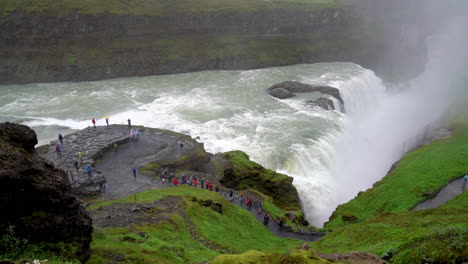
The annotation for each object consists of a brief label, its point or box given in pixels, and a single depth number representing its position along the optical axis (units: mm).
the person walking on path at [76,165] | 24844
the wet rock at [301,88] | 55281
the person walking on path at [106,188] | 23022
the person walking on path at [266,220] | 23116
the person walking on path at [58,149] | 26734
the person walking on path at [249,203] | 24797
